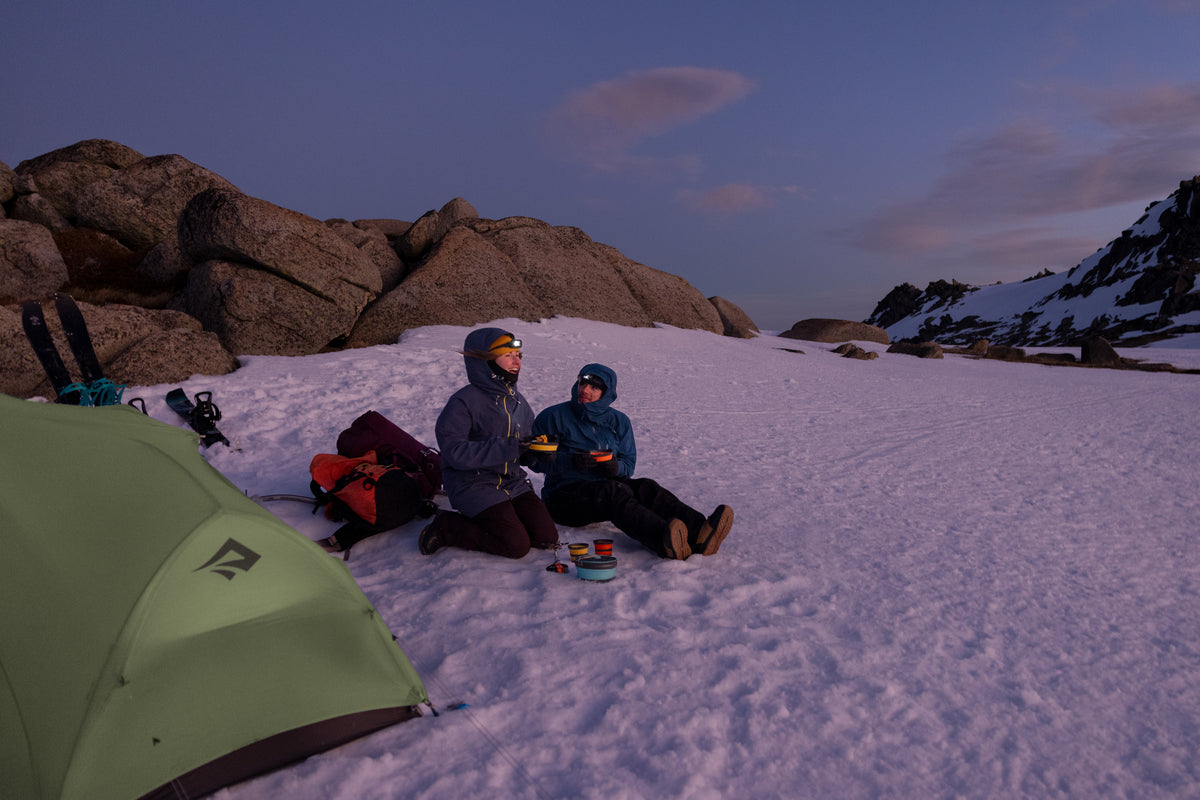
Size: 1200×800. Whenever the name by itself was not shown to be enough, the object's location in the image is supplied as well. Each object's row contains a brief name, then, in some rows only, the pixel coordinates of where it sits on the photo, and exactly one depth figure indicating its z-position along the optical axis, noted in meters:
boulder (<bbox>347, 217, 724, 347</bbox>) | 16.72
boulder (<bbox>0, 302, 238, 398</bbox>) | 10.19
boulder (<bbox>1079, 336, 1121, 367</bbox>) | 28.16
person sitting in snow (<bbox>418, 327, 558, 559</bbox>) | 5.14
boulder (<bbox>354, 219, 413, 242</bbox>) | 27.08
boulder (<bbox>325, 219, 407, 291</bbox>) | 18.17
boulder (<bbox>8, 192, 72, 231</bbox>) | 16.92
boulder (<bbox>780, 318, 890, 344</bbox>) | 36.50
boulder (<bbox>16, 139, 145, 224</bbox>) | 18.48
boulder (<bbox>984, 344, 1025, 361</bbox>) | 31.25
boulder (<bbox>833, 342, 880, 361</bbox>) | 24.92
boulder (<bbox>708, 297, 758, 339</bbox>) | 29.05
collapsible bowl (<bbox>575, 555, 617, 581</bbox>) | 4.73
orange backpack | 5.57
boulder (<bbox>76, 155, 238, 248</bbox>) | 17.09
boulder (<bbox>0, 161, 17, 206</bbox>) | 16.88
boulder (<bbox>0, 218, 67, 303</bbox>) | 13.92
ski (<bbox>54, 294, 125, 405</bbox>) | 8.64
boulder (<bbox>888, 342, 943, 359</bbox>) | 28.35
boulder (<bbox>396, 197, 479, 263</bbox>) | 19.45
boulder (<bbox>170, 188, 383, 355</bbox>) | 13.31
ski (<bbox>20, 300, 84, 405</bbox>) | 8.37
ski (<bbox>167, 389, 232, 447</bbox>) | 8.53
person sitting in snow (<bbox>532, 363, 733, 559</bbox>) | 5.15
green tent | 2.60
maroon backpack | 6.42
